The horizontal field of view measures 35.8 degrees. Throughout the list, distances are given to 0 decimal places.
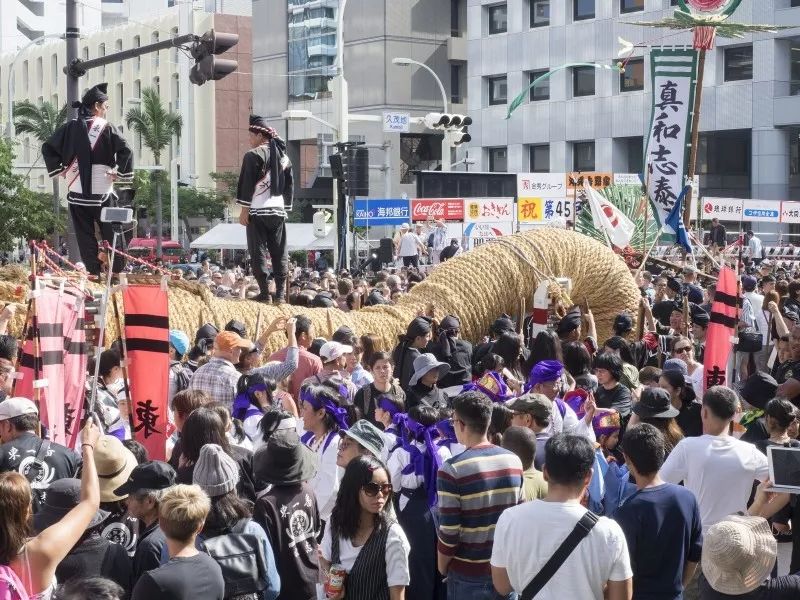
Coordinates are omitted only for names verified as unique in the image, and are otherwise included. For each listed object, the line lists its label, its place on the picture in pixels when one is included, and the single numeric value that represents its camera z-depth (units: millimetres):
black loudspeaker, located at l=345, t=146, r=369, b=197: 23984
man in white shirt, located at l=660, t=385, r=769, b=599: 6270
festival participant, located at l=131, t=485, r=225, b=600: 4441
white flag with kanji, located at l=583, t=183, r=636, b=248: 18797
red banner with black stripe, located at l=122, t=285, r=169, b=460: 7098
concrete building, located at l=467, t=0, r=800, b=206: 46750
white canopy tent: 41409
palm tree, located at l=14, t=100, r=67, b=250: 63969
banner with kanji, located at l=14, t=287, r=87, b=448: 6758
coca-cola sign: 26688
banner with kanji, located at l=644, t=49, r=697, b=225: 16609
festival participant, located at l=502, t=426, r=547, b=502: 5922
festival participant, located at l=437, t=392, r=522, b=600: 5523
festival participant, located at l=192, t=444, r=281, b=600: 5016
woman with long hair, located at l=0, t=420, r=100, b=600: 4223
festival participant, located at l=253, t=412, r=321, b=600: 5480
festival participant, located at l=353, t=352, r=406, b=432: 7793
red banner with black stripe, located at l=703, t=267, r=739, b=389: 9438
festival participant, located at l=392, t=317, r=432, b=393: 9836
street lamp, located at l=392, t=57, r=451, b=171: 32656
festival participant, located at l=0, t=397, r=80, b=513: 5797
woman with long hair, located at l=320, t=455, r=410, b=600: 5090
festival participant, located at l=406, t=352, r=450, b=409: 7957
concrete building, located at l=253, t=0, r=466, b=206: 63656
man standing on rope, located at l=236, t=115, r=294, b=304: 11688
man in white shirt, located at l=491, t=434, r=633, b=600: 4562
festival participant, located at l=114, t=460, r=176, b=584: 5035
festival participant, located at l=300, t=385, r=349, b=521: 6422
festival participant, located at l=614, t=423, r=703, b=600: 5246
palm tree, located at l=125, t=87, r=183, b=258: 64938
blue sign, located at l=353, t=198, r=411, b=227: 27688
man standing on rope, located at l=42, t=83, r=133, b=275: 10688
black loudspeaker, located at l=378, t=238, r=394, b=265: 28016
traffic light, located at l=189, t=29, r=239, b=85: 14219
